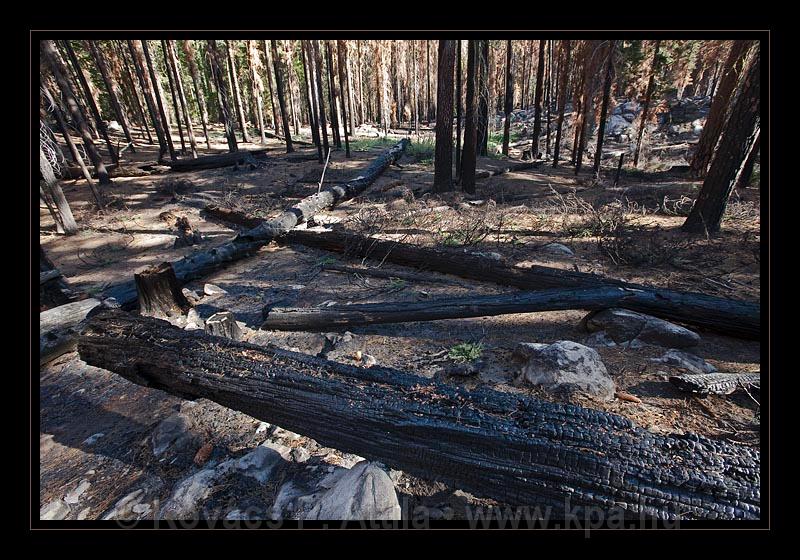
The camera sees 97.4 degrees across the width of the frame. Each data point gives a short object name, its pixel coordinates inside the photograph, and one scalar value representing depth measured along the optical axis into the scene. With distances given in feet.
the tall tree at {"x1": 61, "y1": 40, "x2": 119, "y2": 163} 50.56
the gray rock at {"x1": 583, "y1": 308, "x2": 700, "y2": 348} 13.01
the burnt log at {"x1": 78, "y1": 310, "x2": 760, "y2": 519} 5.47
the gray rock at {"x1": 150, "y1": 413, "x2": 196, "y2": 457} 9.17
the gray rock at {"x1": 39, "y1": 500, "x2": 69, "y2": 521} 7.50
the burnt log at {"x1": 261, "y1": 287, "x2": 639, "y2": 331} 14.89
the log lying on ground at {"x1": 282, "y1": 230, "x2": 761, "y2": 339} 12.98
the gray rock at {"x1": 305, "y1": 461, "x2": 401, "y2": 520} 6.07
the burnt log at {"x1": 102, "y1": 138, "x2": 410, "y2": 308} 18.71
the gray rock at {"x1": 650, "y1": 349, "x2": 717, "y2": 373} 11.43
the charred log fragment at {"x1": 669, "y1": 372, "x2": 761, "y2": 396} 9.92
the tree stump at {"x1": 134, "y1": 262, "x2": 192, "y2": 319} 16.48
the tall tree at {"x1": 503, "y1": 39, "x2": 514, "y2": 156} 56.39
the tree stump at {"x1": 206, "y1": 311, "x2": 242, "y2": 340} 14.01
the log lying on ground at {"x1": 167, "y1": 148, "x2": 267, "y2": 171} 56.75
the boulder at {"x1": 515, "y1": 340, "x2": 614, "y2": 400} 10.51
